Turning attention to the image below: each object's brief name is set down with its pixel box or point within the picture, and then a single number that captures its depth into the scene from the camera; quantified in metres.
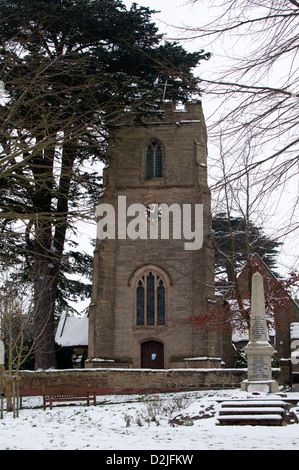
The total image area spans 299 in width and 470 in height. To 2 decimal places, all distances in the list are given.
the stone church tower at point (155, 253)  26.72
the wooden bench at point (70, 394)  17.05
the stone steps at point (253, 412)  11.28
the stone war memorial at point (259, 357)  14.83
